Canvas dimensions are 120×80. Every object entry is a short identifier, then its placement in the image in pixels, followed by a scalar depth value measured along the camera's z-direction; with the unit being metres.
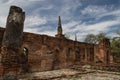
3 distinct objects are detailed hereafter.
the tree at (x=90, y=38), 21.82
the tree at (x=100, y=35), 21.21
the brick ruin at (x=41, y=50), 2.55
